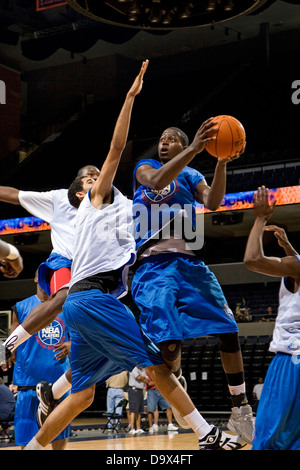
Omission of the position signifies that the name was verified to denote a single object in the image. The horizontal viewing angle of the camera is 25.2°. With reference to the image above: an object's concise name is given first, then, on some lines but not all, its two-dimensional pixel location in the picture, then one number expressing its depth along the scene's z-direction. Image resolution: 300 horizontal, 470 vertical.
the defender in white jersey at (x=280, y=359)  3.95
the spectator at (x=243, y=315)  18.41
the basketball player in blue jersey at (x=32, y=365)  6.08
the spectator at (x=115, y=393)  14.86
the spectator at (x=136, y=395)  13.48
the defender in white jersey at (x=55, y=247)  5.00
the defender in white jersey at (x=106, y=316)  4.19
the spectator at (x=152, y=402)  13.61
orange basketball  4.46
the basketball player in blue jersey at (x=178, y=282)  4.38
